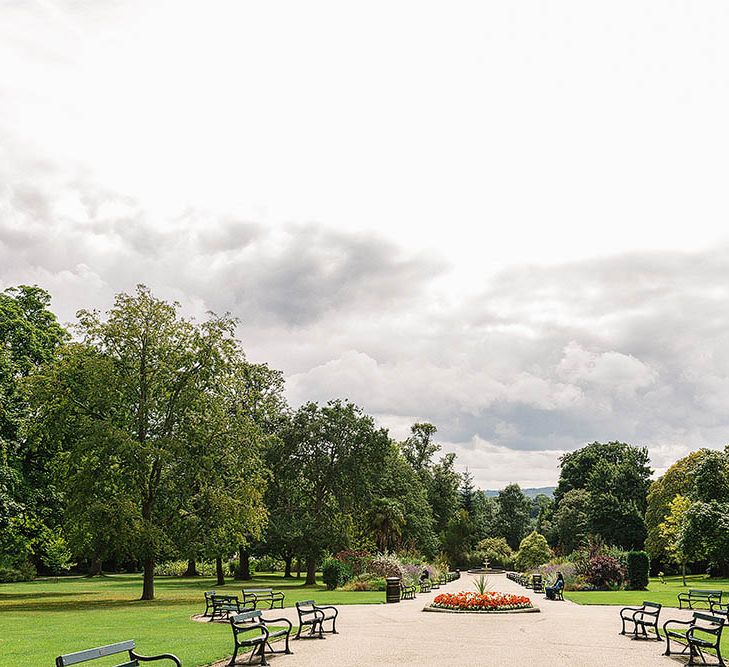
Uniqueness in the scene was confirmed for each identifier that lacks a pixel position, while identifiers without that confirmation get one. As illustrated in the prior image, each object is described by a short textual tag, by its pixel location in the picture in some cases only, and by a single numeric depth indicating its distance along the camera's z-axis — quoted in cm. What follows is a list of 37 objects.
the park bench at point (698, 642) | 1218
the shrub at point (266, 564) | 6176
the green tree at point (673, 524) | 4593
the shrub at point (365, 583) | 3394
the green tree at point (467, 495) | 8425
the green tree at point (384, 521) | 4878
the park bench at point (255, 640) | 1224
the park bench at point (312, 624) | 1622
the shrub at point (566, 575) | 3497
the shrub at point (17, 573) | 4741
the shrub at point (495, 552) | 7512
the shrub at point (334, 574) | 3444
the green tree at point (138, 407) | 2919
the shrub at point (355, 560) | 3756
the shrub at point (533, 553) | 5744
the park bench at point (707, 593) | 2003
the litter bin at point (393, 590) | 2673
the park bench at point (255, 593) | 2030
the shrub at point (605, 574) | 3500
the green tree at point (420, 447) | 7425
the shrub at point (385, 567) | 3659
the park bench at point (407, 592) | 2939
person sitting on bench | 2874
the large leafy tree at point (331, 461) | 4219
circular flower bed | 2183
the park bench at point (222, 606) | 1995
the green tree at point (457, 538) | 7206
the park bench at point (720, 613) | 1743
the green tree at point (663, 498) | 5650
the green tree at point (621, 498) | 5875
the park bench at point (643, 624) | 1586
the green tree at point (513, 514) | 9119
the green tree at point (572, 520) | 6800
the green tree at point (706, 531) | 3027
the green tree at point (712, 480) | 3534
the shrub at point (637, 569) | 3478
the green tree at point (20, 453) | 2803
